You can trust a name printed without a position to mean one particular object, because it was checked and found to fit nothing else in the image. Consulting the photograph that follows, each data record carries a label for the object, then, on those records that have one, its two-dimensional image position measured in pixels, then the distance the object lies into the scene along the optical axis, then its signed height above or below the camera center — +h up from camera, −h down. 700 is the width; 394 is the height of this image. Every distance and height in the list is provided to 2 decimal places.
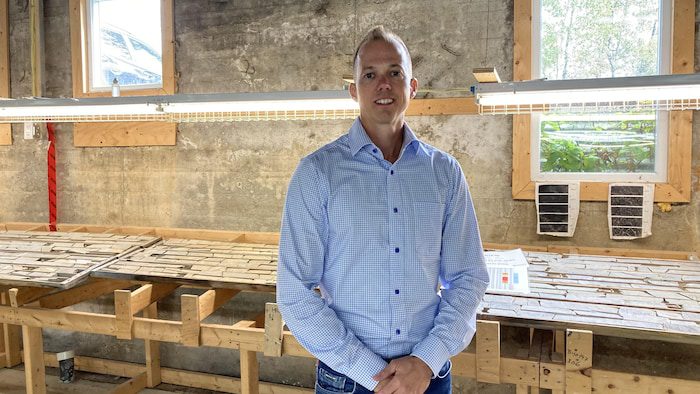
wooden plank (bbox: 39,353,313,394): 3.59 -1.45
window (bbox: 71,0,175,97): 3.93 +0.97
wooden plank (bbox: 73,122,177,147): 3.84 +0.30
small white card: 2.38 -0.49
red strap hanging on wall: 4.06 +0.02
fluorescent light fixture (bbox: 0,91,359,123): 2.53 +0.36
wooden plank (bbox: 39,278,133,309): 2.89 -0.69
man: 1.30 -0.22
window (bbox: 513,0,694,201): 2.93 +0.32
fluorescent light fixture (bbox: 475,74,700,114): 1.96 +0.32
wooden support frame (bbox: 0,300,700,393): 1.96 -0.73
